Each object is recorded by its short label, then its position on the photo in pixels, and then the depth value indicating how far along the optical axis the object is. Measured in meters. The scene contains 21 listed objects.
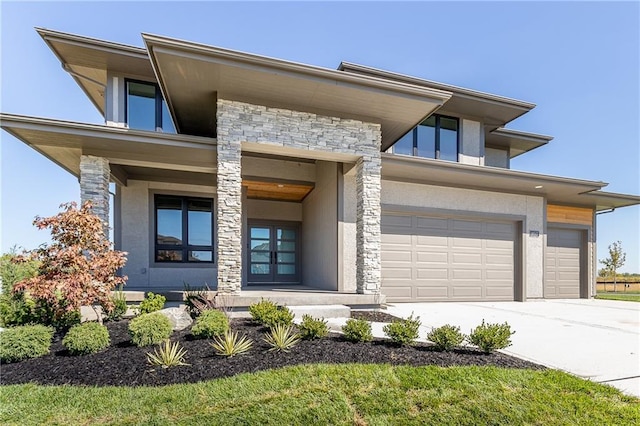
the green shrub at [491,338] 4.57
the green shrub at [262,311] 5.82
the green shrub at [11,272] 8.38
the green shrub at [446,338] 4.66
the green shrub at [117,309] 6.40
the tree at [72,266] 4.91
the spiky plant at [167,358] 3.94
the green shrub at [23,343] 4.23
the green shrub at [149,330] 4.74
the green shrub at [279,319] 5.46
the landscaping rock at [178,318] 5.79
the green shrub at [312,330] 5.00
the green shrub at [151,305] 6.44
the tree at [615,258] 22.21
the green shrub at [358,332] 4.96
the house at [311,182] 7.27
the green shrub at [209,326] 5.03
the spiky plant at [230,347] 4.27
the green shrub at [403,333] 4.79
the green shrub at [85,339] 4.40
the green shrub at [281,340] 4.49
